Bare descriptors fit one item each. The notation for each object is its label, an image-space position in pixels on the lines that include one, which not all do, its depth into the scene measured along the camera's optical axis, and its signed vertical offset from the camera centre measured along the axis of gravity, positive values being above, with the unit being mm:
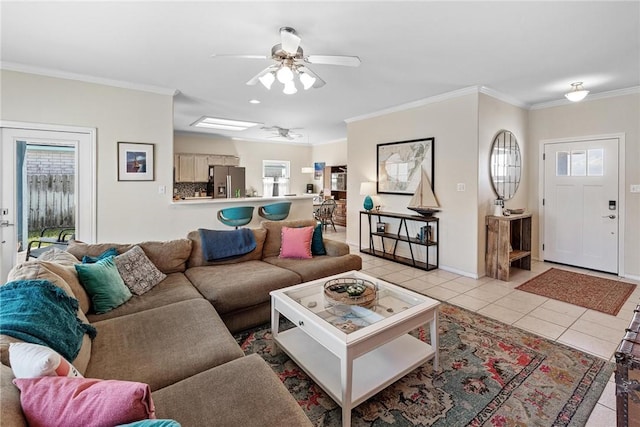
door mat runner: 3361 -1022
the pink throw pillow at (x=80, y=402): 833 -555
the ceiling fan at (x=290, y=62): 2381 +1189
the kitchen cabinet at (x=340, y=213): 9070 -246
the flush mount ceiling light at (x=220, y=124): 6258 +1750
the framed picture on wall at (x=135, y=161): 3965 +561
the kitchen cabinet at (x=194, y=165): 7786 +1023
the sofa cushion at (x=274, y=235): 3659 -367
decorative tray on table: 2156 -644
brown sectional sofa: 1197 -768
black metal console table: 4703 -533
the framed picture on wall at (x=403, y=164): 4773 +684
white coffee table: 1705 -799
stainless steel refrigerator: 8016 +619
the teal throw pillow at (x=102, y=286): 2140 -589
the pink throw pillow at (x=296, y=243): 3568 -448
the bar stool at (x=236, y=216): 4742 -180
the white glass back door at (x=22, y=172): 3361 +254
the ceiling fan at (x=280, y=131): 7031 +1743
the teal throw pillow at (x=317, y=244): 3729 -478
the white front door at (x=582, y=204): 4344 +35
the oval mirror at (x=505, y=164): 4430 +625
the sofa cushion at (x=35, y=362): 929 -490
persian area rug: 1750 -1178
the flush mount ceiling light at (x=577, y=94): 3719 +1371
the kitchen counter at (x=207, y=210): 4469 -87
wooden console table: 4133 -608
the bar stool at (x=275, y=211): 5293 -111
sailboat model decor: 4645 +99
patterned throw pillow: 2479 -565
